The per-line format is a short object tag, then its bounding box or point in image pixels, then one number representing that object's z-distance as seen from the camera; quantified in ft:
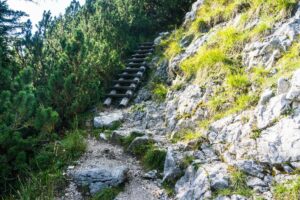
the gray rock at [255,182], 15.23
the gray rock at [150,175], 20.45
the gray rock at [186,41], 35.38
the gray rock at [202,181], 15.98
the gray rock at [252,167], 15.83
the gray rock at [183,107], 23.82
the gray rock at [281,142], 15.19
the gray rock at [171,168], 19.17
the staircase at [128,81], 33.70
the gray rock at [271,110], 16.90
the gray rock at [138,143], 23.43
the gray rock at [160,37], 44.07
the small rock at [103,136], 26.30
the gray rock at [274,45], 21.74
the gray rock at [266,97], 18.45
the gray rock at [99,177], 19.39
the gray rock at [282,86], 17.72
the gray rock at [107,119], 28.55
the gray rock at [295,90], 16.65
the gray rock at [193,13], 40.26
